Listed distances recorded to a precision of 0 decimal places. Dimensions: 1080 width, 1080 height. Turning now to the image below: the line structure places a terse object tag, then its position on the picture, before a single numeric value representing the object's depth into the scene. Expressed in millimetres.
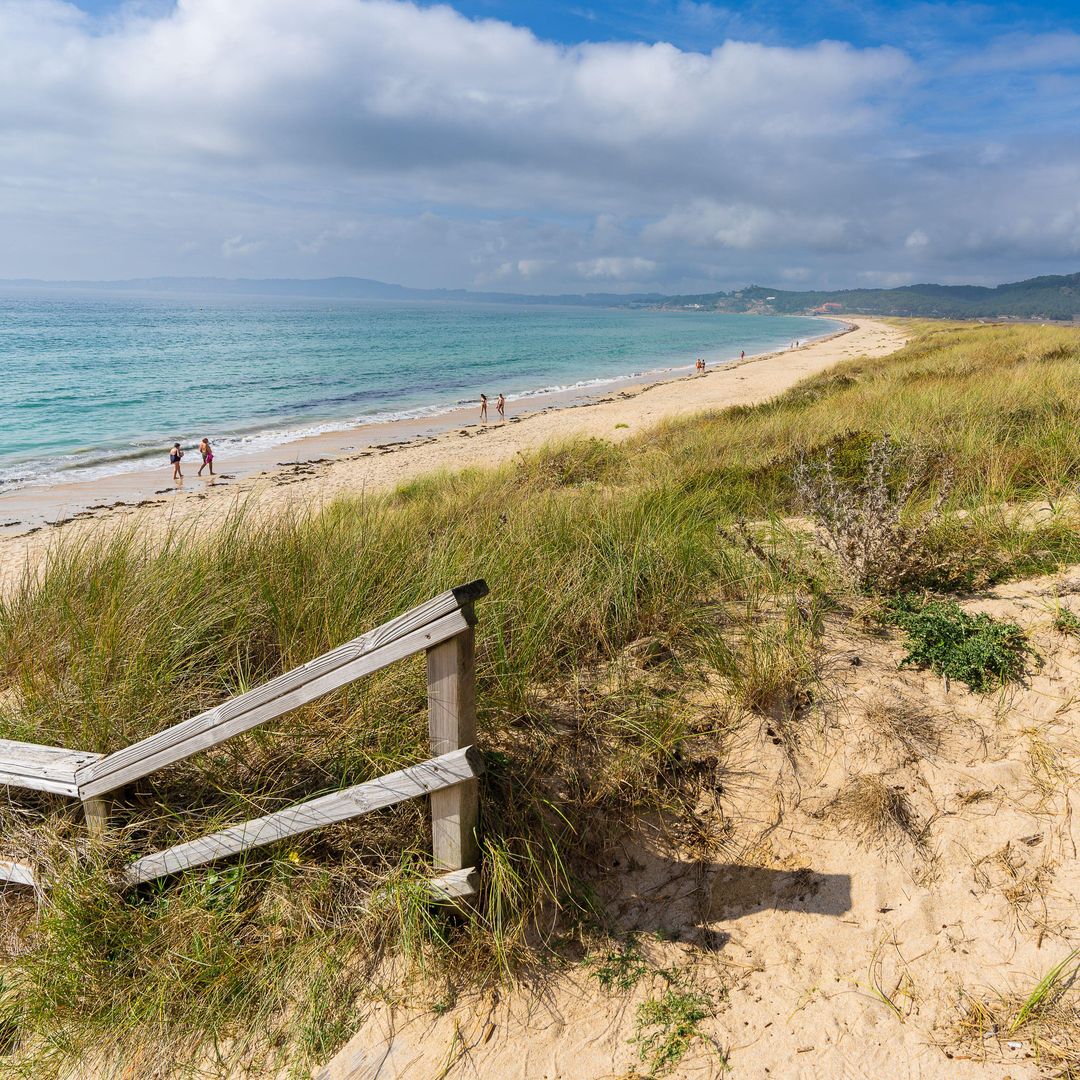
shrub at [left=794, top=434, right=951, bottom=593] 4500
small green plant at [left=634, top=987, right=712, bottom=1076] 2424
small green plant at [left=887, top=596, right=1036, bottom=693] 3666
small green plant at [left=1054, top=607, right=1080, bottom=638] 3811
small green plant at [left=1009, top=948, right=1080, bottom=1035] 2312
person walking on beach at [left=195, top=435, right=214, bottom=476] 17953
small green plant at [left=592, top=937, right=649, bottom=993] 2695
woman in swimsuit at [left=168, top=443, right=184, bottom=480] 17469
